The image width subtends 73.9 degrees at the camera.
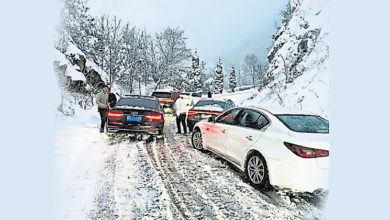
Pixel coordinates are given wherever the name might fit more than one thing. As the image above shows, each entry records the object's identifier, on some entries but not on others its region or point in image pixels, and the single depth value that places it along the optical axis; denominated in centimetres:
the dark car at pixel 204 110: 877
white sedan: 328
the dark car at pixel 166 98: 1778
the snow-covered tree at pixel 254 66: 8651
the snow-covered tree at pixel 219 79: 6775
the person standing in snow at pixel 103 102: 847
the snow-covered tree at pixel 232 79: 7600
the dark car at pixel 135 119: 710
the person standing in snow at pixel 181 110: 956
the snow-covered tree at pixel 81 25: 2227
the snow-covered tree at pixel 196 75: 5884
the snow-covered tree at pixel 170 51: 3416
